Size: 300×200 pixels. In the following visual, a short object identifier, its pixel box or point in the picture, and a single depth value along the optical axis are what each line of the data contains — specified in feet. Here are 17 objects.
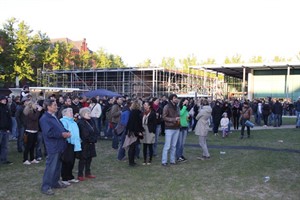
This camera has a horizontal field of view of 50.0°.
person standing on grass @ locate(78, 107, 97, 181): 21.83
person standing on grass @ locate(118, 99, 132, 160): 29.40
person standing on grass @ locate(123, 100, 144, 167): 26.40
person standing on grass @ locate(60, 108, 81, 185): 20.32
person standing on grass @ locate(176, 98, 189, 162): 29.01
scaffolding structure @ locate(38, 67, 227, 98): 138.62
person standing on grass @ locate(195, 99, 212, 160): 29.63
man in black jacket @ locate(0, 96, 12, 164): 25.94
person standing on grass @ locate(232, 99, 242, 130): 53.67
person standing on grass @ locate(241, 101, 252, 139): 44.19
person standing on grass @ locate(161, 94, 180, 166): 26.87
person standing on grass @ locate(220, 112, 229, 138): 45.01
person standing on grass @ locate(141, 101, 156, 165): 27.27
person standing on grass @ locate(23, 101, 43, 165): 26.55
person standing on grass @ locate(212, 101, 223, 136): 48.06
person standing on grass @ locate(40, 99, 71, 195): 18.80
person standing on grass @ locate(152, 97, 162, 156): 32.05
